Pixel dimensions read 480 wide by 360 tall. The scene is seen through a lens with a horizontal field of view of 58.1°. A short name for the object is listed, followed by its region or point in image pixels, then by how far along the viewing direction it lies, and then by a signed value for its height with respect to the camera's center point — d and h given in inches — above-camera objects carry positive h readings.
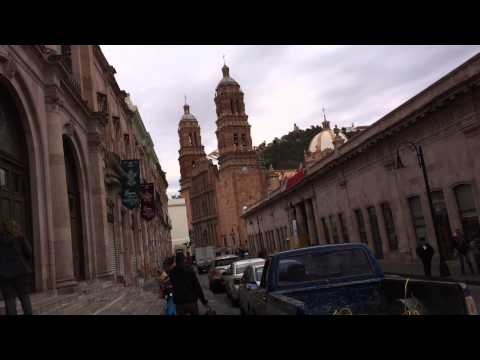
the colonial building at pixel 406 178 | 693.9 +108.3
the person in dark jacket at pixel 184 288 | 281.9 -20.7
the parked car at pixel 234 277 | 579.5 -39.0
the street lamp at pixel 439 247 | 649.0 -38.7
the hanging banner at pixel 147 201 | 1095.0 +150.2
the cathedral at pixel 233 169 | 3255.4 +592.3
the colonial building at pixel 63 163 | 424.8 +134.4
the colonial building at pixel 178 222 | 3882.9 +316.9
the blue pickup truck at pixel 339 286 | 199.9 -26.6
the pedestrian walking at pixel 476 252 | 654.5 -50.7
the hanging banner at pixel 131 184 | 853.2 +157.0
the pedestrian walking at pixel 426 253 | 668.7 -44.2
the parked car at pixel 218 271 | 785.6 -36.3
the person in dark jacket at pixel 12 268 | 241.9 +5.7
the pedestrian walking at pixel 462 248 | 642.2 -41.3
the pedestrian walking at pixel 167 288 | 350.6 -25.9
